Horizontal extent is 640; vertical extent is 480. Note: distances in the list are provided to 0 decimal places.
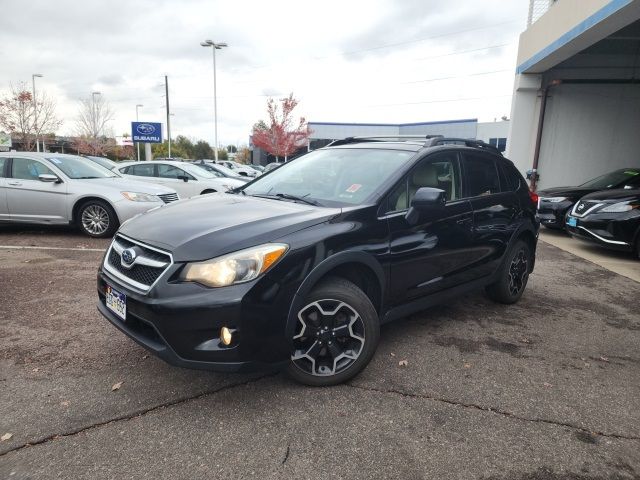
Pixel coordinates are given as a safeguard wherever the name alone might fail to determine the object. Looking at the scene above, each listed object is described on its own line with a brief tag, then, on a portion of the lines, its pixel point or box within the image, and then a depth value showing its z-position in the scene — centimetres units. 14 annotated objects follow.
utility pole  3418
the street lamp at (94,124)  4069
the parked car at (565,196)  975
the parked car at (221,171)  1331
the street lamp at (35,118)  2964
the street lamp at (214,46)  2889
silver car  757
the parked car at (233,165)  2779
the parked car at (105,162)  1458
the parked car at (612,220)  731
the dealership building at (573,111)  1345
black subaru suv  248
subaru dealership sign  2612
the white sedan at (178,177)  1099
